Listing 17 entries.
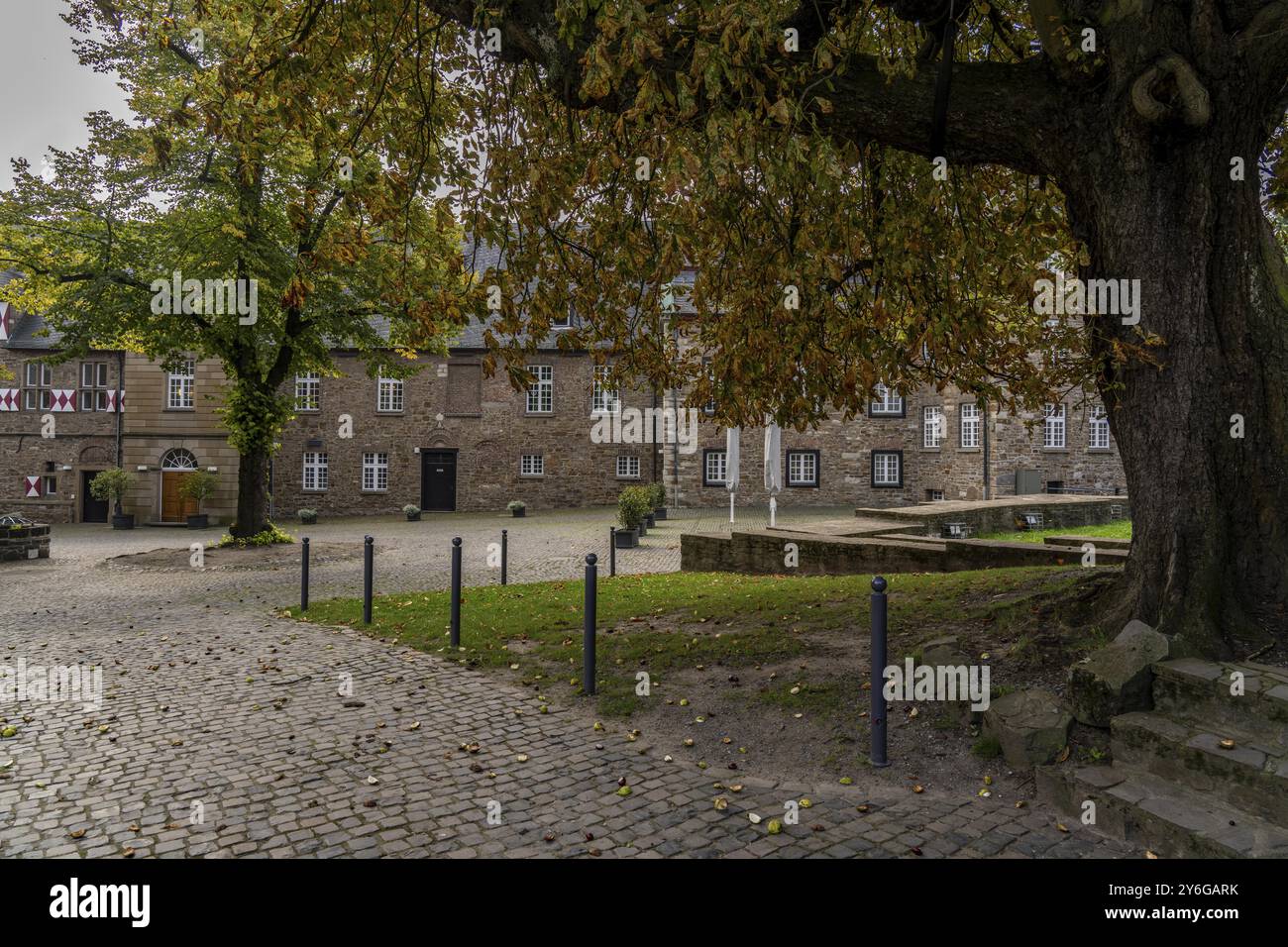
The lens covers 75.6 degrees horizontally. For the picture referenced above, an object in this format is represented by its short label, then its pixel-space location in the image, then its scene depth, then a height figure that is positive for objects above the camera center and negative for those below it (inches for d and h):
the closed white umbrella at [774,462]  699.4 +6.1
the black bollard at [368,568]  380.2 -46.4
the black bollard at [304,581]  432.1 -60.8
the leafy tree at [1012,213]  193.8 +72.1
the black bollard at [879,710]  189.8 -55.2
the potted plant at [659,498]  1128.9 -43.0
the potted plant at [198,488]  1186.6 -32.7
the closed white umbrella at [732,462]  791.7 +6.8
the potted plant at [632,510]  886.4 -45.6
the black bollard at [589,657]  258.8 -59.2
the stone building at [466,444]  1366.9 +39.8
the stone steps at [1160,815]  136.3 -60.5
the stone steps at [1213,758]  142.6 -53.0
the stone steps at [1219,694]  157.0 -44.1
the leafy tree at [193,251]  666.2 +178.1
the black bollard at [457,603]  327.9 -54.2
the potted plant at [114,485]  1234.6 -29.8
